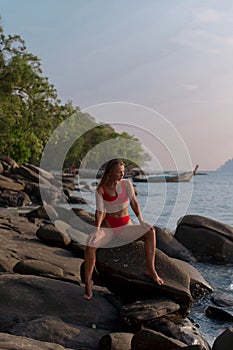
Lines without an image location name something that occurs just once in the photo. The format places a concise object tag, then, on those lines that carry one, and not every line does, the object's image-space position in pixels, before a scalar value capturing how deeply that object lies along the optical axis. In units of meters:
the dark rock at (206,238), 12.43
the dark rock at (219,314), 7.44
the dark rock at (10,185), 28.33
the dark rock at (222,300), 8.32
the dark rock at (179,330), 6.00
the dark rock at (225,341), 5.04
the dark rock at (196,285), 8.53
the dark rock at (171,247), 11.99
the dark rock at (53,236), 11.09
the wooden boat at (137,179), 69.31
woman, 6.35
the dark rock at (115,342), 5.29
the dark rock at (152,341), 5.22
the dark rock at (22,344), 4.44
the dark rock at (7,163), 36.25
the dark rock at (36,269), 7.57
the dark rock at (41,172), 35.65
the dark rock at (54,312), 5.62
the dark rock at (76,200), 32.44
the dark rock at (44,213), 16.09
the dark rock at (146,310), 6.20
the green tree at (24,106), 35.81
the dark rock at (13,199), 26.36
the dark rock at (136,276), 6.70
